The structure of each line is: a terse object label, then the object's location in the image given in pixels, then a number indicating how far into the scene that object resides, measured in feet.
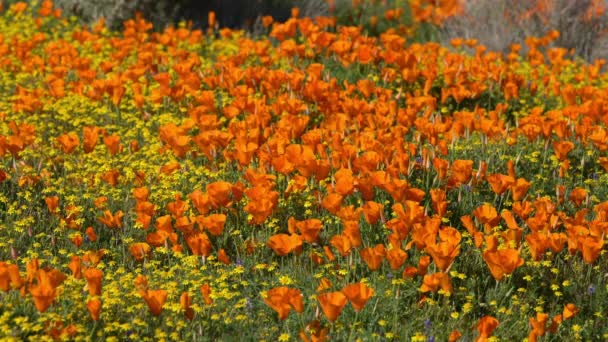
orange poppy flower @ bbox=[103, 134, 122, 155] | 33.88
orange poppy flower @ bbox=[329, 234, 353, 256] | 25.29
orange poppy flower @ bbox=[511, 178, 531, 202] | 28.86
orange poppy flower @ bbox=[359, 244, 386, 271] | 24.76
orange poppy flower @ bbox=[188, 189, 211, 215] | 27.99
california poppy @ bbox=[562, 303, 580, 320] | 23.22
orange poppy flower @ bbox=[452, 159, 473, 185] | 29.35
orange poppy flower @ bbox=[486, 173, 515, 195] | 29.08
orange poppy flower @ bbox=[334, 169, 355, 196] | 27.91
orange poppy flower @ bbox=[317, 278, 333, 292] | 25.04
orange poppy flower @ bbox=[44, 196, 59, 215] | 28.78
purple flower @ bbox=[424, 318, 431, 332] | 24.35
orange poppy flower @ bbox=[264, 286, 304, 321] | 21.62
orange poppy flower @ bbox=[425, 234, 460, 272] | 24.40
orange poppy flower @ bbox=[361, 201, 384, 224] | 27.02
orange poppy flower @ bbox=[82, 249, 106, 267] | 25.85
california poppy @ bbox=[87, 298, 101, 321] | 21.76
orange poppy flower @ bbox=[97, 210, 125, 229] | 28.79
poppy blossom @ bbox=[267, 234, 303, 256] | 25.66
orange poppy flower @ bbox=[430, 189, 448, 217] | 27.58
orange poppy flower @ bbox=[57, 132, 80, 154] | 33.12
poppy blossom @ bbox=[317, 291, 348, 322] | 21.44
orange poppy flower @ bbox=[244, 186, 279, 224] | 27.09
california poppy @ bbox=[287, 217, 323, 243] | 26.00
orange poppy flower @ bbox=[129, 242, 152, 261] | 27.40
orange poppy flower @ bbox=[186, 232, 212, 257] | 26.50
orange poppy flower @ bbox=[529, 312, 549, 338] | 22.19
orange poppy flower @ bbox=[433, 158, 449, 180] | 30.73
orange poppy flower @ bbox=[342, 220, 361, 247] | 25.51
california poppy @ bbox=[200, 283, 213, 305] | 22.93
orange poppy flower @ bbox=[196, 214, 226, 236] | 26.86
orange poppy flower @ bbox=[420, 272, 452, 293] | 23.90
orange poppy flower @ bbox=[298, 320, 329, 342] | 23.13
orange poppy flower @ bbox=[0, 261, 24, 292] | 22.40
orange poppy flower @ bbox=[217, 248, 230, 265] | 26.36
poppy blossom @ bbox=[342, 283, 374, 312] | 21.79
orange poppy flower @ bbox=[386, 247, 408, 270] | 24.61
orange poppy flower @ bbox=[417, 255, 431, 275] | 25.22
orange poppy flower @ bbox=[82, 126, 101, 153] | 33.68
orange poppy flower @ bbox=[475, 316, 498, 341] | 21.84
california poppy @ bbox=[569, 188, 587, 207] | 29.12
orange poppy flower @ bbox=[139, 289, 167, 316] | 22.43
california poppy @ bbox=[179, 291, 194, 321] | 22.85
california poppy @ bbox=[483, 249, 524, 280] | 24.11
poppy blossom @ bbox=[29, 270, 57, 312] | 21.34
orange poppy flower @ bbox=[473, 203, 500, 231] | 27.58
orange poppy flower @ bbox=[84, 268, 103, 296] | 22.56
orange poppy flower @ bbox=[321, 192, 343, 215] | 26.68
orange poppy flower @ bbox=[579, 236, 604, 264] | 25.07
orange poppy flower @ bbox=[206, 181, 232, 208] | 28.12
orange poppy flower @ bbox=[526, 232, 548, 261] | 25.48
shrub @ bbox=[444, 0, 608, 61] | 58.59
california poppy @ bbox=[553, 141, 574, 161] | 32.68
